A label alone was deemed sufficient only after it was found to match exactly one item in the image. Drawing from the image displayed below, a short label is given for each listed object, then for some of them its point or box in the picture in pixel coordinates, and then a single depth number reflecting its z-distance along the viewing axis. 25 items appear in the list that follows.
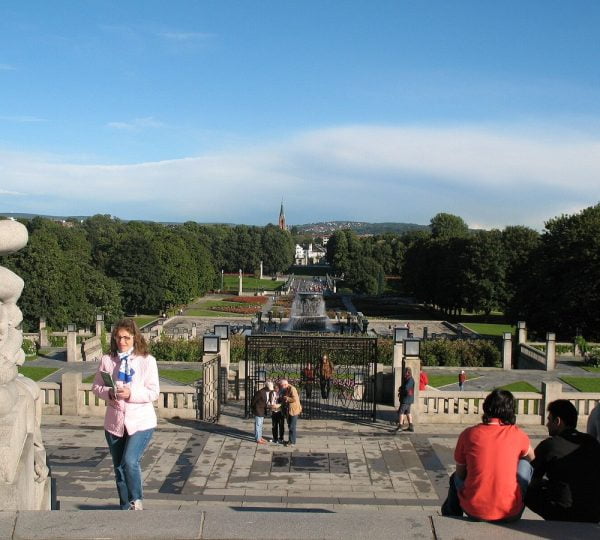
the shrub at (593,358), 28.86
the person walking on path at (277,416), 13.59
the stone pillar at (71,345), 27.80
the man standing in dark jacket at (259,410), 13.59
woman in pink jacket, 6.17
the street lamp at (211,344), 16.98
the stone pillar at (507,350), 28.98
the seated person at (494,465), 5.02
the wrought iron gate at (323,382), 16.77
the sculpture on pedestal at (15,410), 4.75
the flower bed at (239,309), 61.75
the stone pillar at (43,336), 31.81
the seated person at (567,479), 5.35
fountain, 47.34
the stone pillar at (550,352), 27.73
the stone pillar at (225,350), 21.17
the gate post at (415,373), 15.38
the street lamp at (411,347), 16.36
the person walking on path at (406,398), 14.85
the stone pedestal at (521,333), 33.19
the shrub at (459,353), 30.09
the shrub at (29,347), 29.50
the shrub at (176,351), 28.75
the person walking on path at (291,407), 13.37
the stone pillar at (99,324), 33.84
